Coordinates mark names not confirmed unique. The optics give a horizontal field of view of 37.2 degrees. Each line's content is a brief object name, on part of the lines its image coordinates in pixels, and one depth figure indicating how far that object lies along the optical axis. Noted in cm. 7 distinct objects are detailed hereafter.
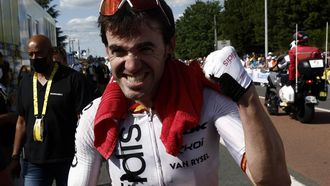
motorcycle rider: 1039
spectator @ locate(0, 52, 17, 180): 399
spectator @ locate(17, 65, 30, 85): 754
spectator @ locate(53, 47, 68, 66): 619
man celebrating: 166
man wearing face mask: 388
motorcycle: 1016
